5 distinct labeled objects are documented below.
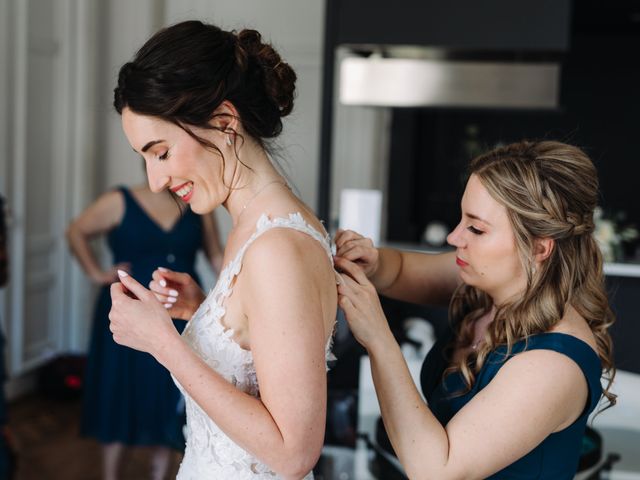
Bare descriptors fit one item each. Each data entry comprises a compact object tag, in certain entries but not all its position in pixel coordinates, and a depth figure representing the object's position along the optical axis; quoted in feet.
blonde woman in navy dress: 4.74
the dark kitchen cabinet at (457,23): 13.64
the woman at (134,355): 12.32
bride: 4.18
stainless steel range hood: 15.38
